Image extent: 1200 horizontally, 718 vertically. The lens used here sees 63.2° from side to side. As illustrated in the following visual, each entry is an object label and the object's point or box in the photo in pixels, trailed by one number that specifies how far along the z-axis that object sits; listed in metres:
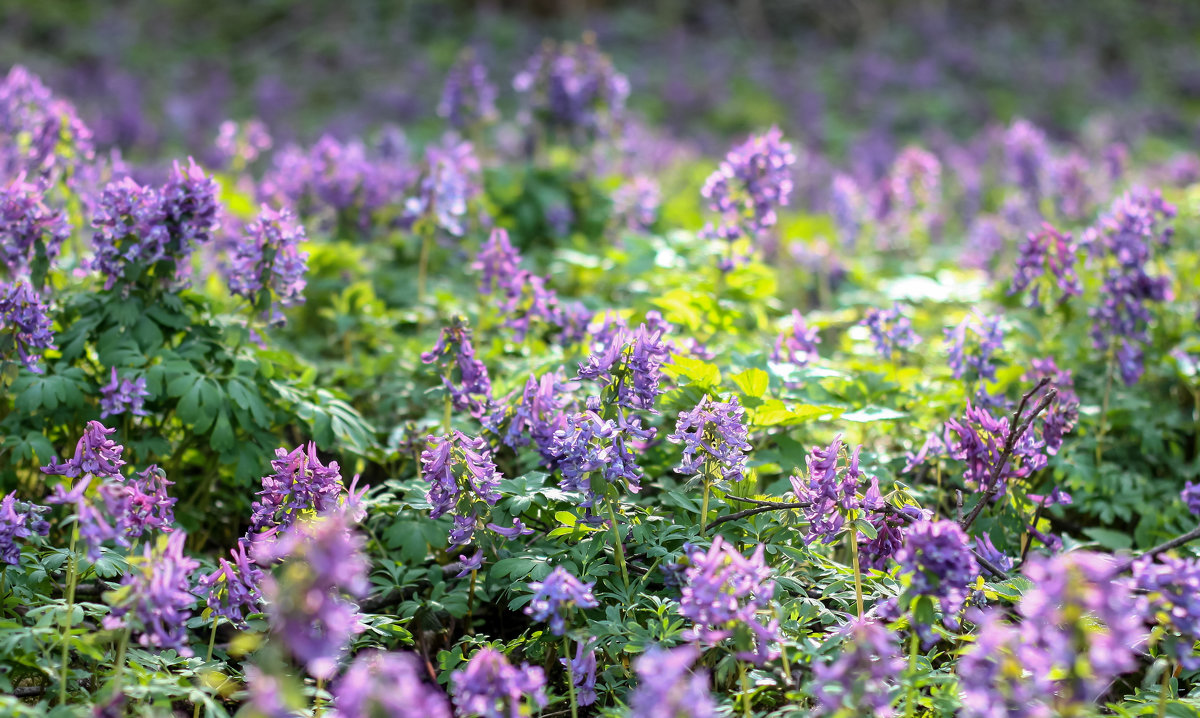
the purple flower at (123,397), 3.19
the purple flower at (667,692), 1.86
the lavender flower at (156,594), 2.26
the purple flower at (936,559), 2.28
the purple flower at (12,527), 2.65
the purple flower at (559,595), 2.48
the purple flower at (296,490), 2.79
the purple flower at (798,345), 3.89
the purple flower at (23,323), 3.12
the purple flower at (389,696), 1.75
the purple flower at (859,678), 2.11
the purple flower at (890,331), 4.29
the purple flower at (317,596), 1.78
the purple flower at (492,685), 2.17
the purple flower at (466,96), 6.48
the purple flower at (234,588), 2.69
